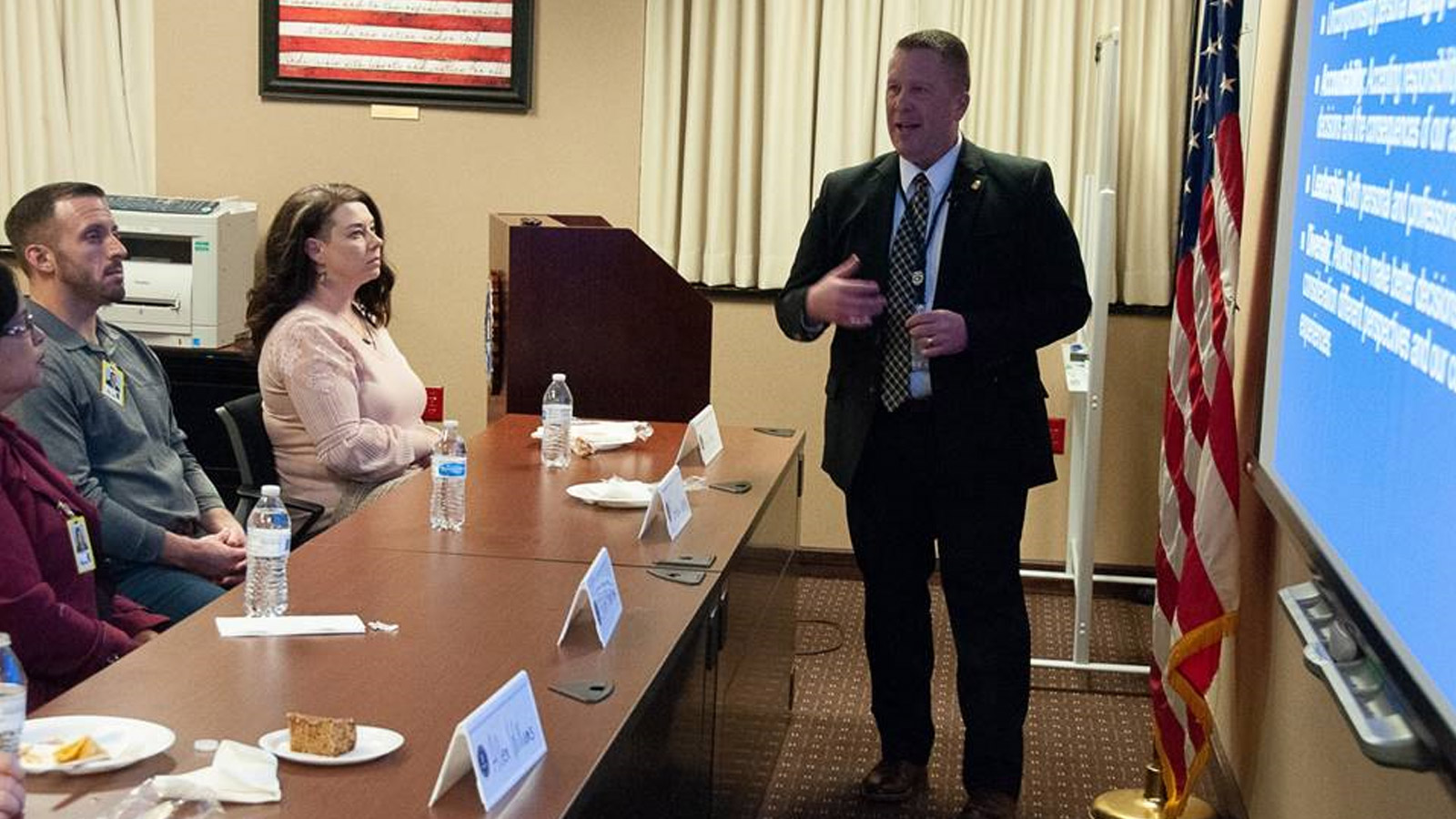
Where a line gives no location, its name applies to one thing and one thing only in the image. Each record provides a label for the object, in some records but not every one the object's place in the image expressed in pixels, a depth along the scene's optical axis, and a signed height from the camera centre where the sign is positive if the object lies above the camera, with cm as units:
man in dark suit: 365 -55
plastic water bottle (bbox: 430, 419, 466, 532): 328 -78
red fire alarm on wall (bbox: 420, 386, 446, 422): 624 -116
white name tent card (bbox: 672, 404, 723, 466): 398 -81
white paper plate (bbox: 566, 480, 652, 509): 351 -83
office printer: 564 -67
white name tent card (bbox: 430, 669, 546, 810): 190 -74
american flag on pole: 352 -70
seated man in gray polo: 361 -74
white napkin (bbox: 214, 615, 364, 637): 252 -80
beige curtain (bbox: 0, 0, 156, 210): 612 -13
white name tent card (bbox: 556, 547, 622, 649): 254 -75
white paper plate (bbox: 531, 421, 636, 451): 408 -83
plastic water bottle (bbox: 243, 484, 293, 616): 264 -75
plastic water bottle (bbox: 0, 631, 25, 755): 181 -65
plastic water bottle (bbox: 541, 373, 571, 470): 392 -80
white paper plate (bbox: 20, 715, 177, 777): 196 -76
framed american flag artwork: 598 +6
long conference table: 202 -82
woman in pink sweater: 416 -71
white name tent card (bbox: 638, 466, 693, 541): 323 -78
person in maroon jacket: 281 -83
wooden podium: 439 -61
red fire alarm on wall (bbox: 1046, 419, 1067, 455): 599 -114
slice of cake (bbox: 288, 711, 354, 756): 201 -75
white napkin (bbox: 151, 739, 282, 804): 185 -75
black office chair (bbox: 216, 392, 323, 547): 417 -90
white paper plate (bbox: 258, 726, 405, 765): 200 -77
